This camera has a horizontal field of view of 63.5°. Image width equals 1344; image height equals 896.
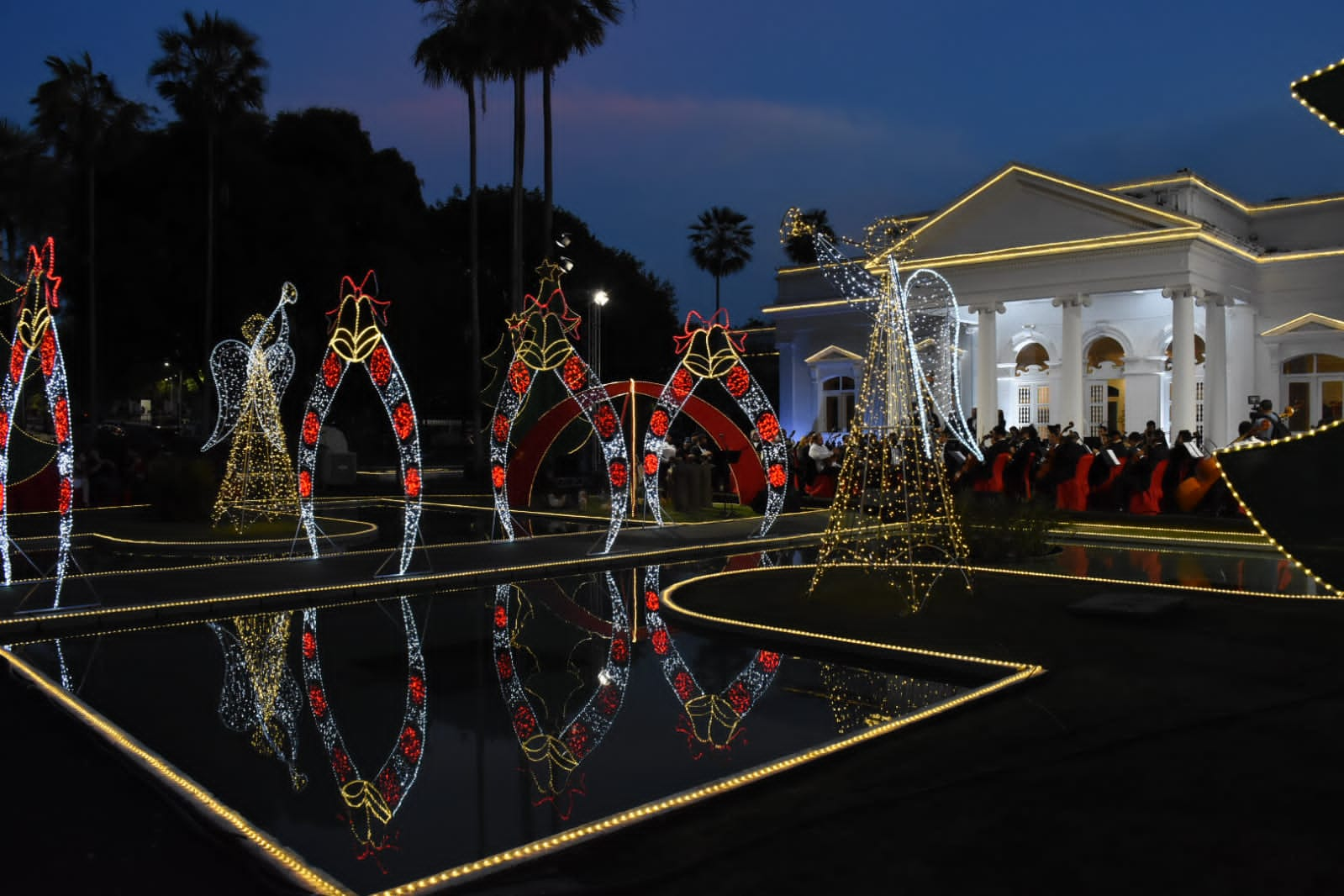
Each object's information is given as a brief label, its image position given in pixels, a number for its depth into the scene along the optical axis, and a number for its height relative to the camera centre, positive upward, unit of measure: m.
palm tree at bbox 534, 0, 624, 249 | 29.95 +12.35
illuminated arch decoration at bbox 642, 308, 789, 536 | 16.67 +1.27
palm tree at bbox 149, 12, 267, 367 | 35.66 +13.31
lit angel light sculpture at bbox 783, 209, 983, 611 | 11.23 +0.05
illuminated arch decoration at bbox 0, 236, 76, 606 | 11.00 +1.13
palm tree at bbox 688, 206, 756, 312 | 63.88 +13.73
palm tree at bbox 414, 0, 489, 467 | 32.03 +12.59
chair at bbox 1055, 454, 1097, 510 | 19.77 -0.30
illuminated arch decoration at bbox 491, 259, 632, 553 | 15.39 +1.05
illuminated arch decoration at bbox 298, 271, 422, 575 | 13.30 +1.19
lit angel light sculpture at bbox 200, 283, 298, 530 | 17.17 +0.73
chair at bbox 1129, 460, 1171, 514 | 18.64 -0.44
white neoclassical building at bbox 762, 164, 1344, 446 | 28.53 +4.94
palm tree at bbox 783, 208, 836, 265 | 54.19 +11.78
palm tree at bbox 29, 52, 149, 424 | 38.59 +13.26
